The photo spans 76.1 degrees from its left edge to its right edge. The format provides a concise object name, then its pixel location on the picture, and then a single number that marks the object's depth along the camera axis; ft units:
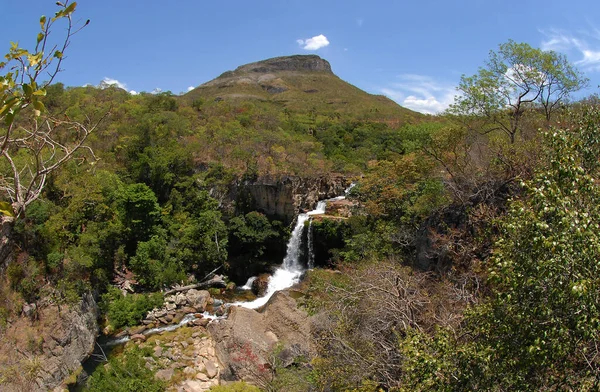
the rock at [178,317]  52.44
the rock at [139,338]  47.53
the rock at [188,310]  55.01
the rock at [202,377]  40.16
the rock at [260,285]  62.75
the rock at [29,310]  42.57
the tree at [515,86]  43.62
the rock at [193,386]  38.06
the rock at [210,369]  41.14
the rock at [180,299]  56.41
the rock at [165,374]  38.70
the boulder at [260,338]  39.55
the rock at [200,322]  51.37
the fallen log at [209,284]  59.72
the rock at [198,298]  56.06
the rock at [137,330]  49.06
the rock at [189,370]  40.91
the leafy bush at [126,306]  50.14
